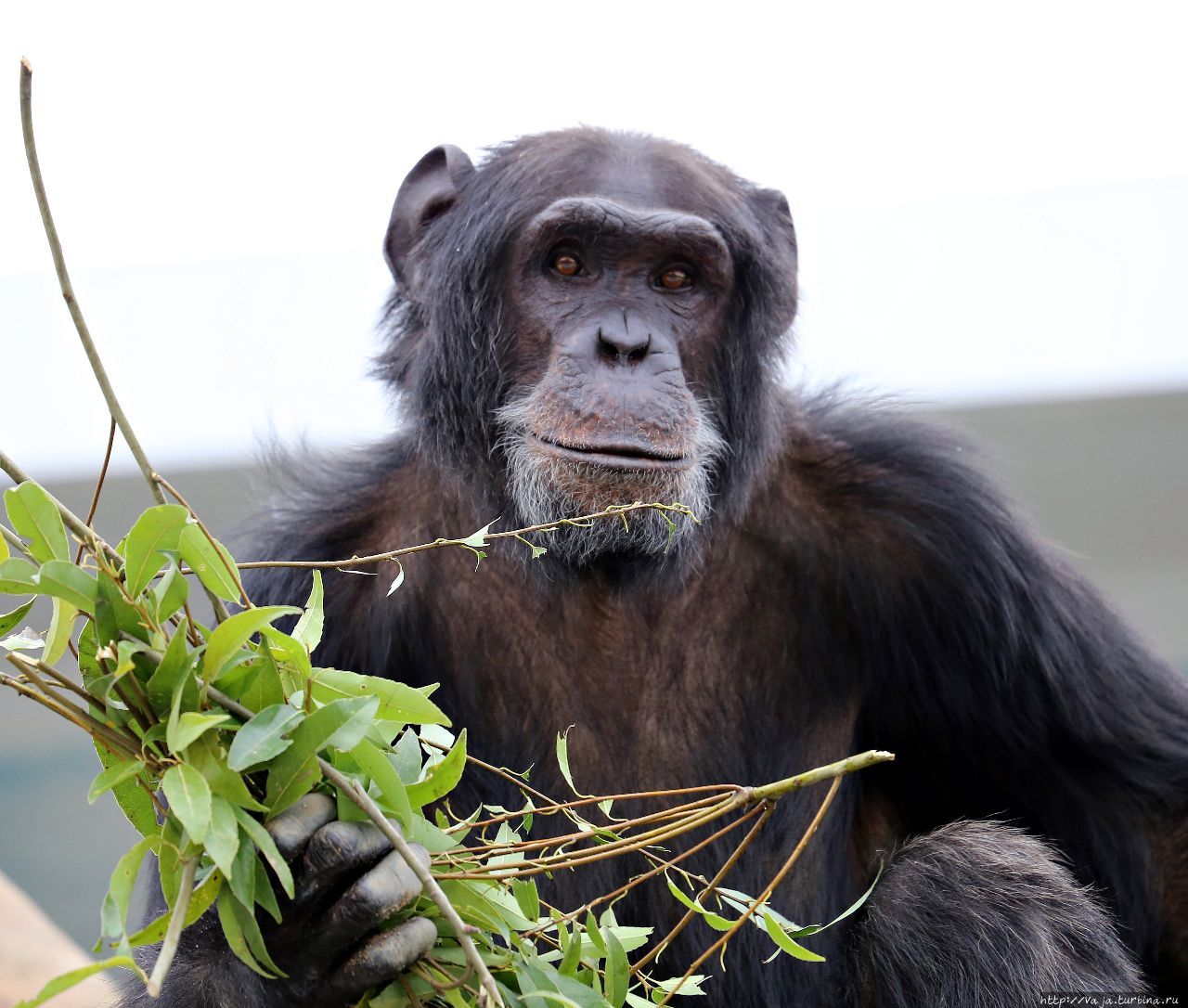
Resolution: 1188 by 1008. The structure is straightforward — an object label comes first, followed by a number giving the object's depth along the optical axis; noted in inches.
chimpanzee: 270.7
